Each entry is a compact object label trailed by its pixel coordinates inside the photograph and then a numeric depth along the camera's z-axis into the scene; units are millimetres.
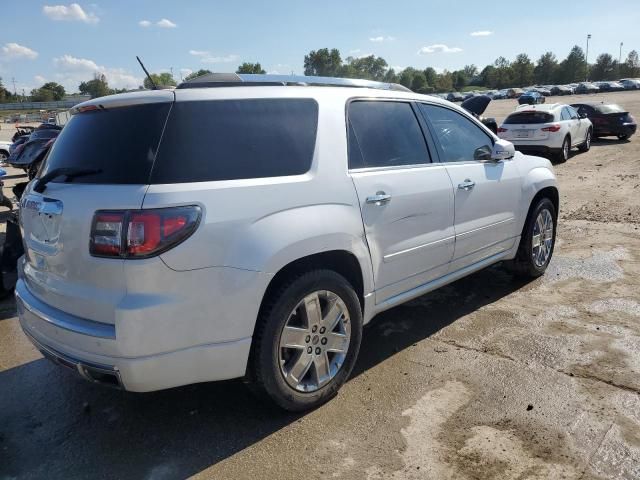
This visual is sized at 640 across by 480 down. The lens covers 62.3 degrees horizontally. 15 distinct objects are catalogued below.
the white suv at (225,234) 2506
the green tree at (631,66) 119562
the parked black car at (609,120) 19062
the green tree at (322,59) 139125
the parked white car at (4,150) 20923
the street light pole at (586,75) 122875
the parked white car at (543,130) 14875
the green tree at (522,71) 127750
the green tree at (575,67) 121856
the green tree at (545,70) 125812
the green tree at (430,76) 148375
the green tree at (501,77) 131250
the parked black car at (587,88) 76000
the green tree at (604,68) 122125
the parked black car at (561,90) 78494
